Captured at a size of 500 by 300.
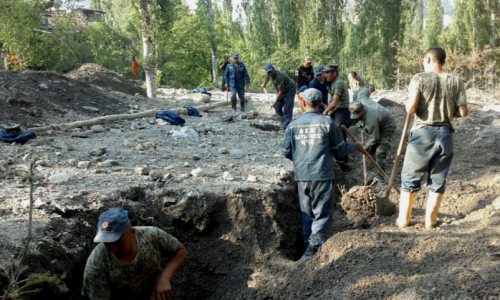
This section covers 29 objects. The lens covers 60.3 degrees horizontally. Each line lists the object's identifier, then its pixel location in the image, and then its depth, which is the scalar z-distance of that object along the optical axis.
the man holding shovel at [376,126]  5.78
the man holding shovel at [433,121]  3.83
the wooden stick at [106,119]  7.62
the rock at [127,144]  6.74
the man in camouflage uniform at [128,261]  2.59
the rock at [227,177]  5.27
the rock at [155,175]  5.11
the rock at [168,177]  5.11
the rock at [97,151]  6.13
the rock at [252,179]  5.19
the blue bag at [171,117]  9.04
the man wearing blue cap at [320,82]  7.93
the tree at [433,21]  34.44
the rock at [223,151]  6.86
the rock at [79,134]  7.41
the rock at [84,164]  5.41
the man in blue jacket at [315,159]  4.07
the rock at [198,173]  5.37
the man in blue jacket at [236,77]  10.88
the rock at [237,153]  6.67
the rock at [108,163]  5.54
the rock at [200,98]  13.27
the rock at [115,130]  8.19
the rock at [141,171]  5.23
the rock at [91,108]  9.70
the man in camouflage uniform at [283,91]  8.80
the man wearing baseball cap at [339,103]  6.69
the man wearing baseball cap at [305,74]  9.59
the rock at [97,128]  8.02
